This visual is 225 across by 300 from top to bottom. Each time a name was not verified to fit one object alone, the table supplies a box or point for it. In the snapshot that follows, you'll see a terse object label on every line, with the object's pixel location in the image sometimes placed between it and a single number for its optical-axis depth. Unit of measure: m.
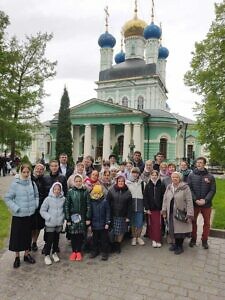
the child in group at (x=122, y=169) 6.81
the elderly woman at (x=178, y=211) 5.61
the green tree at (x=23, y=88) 11.62
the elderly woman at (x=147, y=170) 6.64
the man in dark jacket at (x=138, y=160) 7.88
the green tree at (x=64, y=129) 29.52
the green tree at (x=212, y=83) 10.11
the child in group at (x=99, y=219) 5.34
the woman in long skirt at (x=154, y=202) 5.99
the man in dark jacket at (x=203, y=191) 5.91
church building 34.06
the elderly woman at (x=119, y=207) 5.58
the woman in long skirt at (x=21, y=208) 4.84
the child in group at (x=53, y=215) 5.07
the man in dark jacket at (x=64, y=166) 6.97
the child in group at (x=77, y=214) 5.17
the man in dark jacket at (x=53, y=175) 5.61
